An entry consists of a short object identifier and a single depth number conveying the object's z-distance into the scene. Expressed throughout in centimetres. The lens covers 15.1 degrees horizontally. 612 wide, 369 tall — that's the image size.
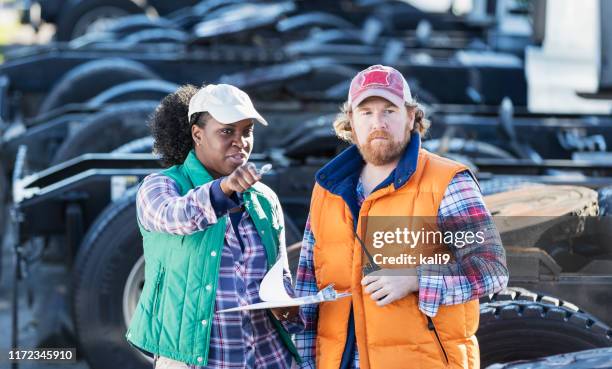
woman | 595
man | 580
